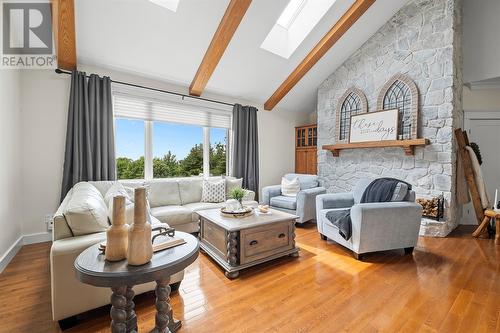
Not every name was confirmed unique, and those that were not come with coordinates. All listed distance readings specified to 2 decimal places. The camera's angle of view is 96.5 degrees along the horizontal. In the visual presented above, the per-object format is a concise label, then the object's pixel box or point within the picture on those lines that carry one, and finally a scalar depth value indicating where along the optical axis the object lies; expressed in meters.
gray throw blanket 2.53
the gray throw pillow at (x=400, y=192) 2.63
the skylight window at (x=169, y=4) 2.63
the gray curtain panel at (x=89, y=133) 2.89
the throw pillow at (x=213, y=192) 3.69
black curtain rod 2.87
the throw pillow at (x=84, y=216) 1.57
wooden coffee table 2.16
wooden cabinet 5.21
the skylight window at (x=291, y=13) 3.42
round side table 0.99
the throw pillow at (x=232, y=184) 3.90
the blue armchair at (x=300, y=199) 3.61
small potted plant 2.56
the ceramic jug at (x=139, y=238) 1.06
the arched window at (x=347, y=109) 4.13
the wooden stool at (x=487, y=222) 2.94
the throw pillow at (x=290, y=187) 4.14
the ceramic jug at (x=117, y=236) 1.09
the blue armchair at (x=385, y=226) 2.42
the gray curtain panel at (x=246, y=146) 4.47
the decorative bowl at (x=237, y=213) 2.50
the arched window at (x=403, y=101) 3.42
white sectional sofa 1.42
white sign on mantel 3.63
